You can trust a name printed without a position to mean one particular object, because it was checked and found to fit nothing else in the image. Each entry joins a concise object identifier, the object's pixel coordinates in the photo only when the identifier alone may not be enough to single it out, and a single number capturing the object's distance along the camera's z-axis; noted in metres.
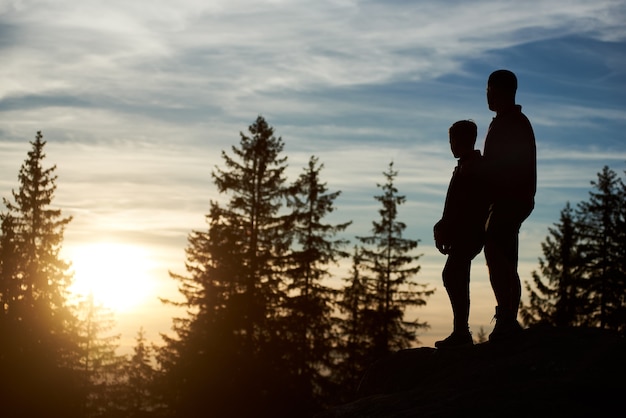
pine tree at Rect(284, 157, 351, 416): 33.75
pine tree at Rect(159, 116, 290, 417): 28.23
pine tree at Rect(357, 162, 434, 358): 37.59
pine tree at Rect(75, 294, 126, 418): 38.00
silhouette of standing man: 7.46
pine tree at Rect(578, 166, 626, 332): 36.06
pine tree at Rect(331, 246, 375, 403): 37.12
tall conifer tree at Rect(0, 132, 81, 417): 32.06
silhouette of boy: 7.80
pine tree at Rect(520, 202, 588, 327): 37.62
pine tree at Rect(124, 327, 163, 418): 30.48
